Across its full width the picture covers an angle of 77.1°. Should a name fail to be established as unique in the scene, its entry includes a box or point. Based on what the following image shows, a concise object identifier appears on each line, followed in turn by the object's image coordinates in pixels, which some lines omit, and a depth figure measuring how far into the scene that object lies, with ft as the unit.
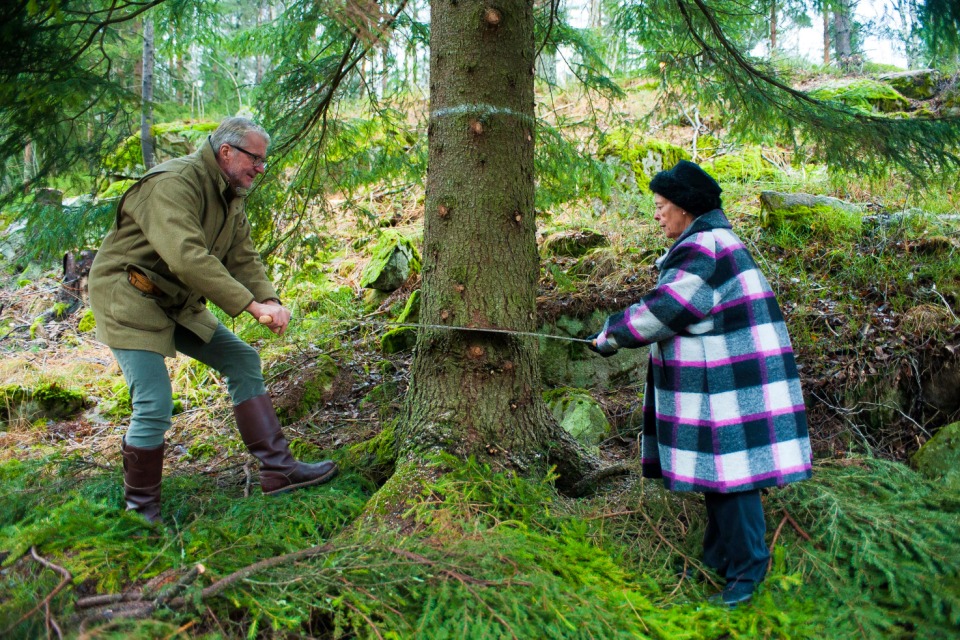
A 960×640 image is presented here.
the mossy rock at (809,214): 18.61
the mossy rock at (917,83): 31.35
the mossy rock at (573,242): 20.48
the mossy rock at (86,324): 27.78
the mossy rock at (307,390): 16.29
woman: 8.58
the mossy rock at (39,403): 19.86
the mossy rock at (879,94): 28.45
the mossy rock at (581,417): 14.74
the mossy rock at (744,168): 25.43
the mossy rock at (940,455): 11.57
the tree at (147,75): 24.51
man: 9.55
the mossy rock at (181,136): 37.27
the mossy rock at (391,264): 21.52
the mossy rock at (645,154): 25.89
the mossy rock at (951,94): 27.91
